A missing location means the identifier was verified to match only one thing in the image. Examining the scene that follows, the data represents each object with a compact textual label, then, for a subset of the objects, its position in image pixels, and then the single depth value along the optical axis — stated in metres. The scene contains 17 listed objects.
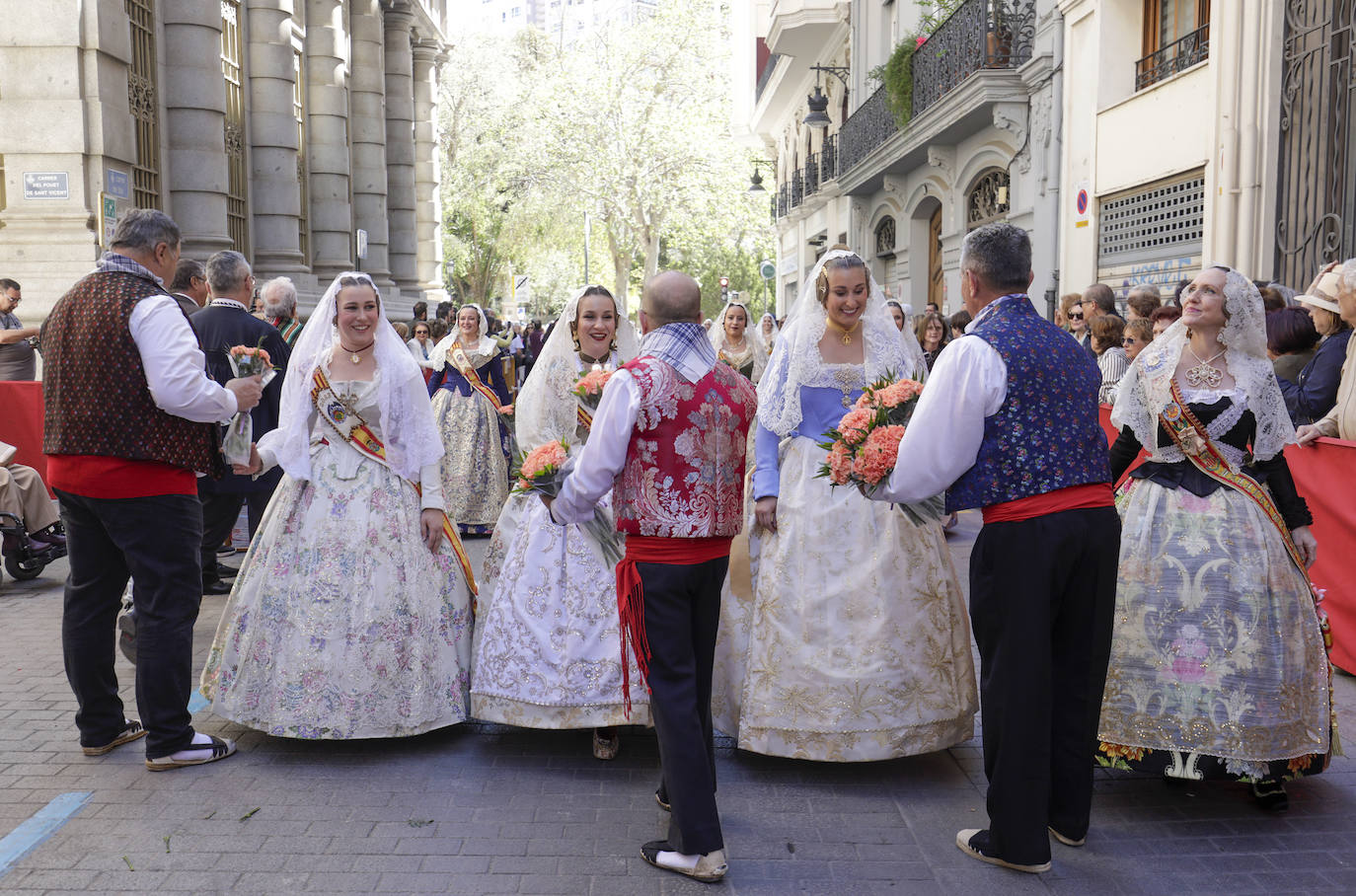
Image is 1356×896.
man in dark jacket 7.56
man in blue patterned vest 3.63
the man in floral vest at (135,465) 4.51
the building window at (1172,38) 12.03
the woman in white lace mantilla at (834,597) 4.61
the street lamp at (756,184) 33.28
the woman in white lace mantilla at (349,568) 4.86
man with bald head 3.68
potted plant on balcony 19.14
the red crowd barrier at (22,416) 10.23
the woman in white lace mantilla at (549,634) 4.86
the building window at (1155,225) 11.81
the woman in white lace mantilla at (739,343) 9.83
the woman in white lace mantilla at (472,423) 10.73
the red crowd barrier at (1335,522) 5.89
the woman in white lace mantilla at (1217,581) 4.23
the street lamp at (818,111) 24.76
